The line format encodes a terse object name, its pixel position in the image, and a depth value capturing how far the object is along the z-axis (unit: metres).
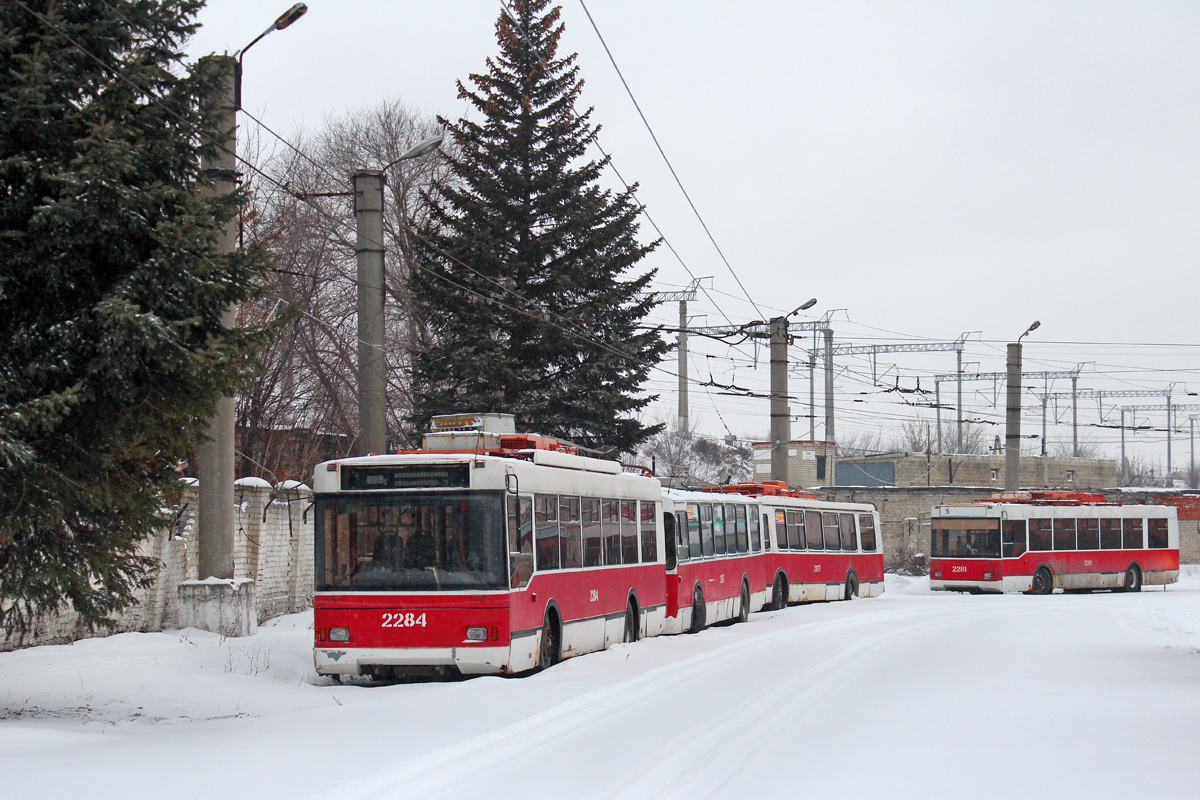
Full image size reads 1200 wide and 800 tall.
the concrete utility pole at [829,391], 71.38
